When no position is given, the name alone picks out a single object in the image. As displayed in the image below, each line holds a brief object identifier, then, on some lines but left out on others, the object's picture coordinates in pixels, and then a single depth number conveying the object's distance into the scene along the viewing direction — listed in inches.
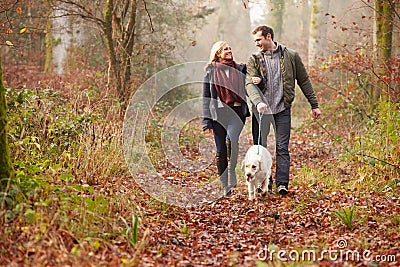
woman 620.7
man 605.6
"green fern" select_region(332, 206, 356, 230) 470.6
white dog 585.0
